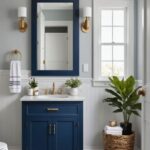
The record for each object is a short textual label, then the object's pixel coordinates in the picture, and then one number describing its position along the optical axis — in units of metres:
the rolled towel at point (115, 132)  3.25
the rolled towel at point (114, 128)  3.27
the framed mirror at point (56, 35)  3.66
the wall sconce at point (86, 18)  3.55
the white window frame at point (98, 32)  3.68
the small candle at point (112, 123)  3.43
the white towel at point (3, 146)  2.35
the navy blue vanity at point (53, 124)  3.16
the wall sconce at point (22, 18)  3.54
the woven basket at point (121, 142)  3.19
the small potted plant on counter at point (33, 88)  3.55
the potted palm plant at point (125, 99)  3.30
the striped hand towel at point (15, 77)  3.55
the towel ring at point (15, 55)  3.68
